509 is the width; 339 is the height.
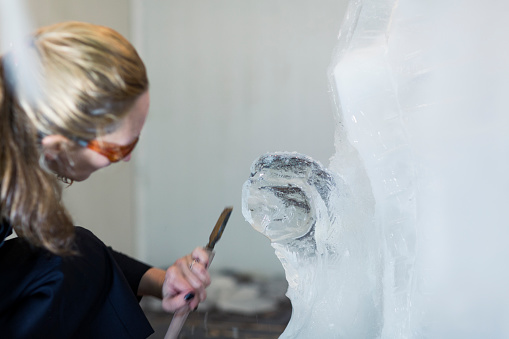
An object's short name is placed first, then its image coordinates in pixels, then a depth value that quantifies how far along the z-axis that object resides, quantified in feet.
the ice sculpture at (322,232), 2.73
